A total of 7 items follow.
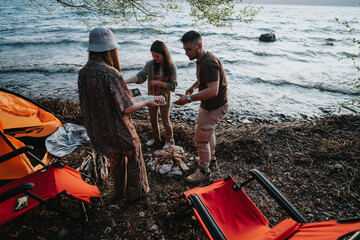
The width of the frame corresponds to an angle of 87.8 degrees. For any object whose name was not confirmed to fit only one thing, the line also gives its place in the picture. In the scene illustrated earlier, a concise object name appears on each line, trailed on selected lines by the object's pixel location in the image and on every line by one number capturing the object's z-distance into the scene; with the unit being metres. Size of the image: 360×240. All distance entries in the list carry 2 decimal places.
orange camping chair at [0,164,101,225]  2.14
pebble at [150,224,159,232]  2.45
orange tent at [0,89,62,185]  2.89
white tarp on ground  3.59
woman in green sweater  3.29
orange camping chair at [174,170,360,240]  1.50
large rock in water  19.58
